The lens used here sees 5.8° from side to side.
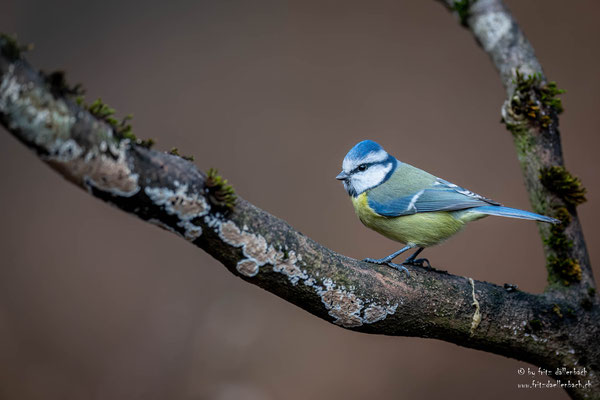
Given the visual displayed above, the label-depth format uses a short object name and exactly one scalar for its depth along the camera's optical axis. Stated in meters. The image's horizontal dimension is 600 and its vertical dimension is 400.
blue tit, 2.86
